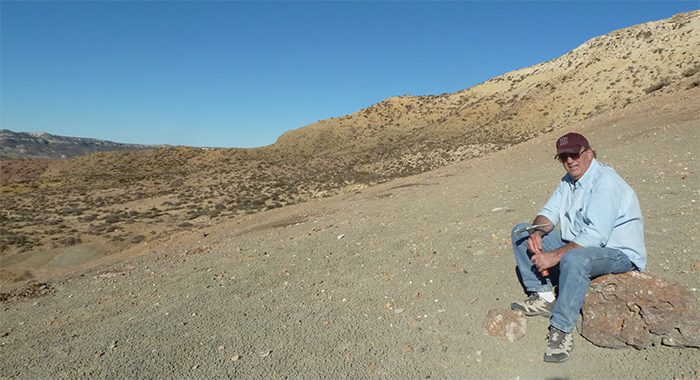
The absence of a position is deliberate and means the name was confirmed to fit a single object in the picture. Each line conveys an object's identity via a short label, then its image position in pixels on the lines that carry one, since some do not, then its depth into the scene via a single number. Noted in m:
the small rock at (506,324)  3.86
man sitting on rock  3.40
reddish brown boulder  3.25
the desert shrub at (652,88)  31.63
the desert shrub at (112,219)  21.99
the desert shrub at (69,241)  17.33
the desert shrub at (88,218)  23.02
